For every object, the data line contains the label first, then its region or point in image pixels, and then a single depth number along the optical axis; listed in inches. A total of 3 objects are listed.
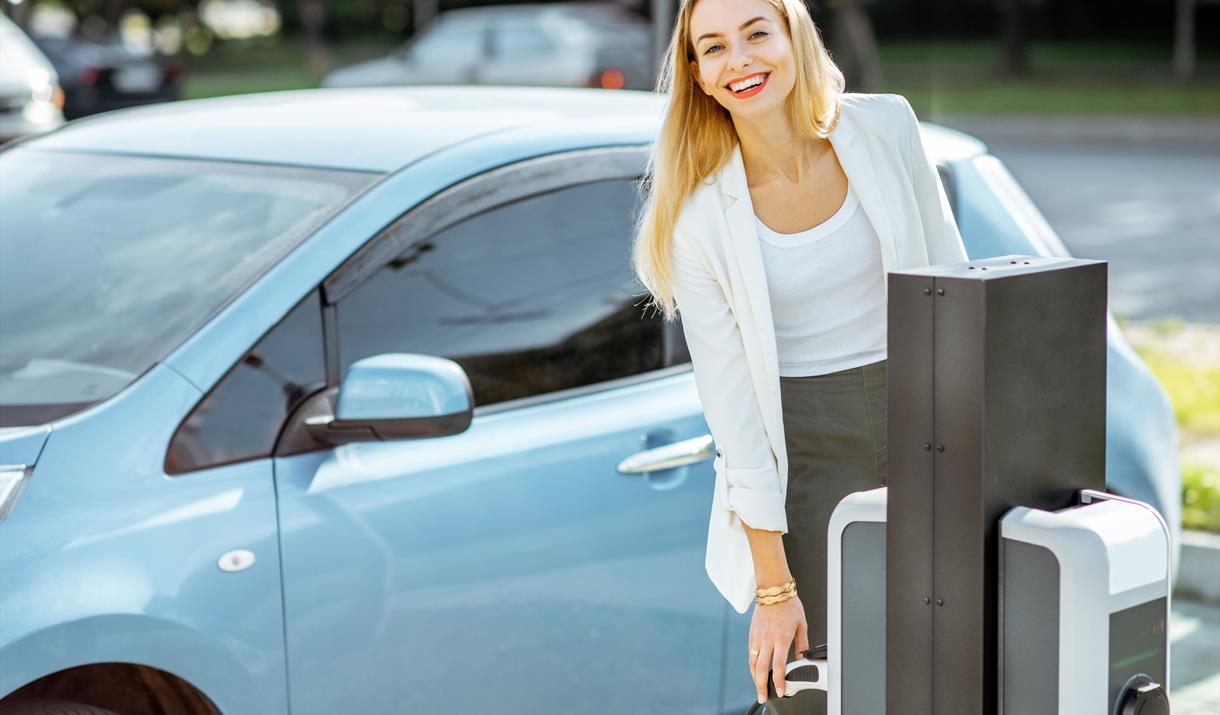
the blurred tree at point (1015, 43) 1198.3
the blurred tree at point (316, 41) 1438.2
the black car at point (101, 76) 840.3
